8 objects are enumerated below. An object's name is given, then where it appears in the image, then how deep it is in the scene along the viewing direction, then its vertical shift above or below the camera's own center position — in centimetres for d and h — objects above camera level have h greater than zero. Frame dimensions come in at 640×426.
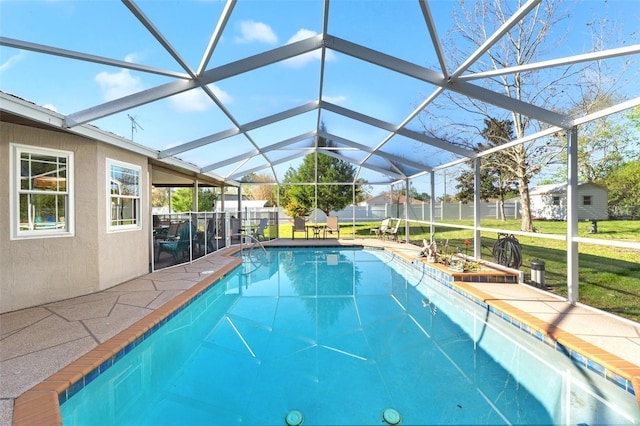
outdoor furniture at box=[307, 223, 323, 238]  1370 -59
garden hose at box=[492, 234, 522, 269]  638 -82
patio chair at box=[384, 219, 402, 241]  1236 -75
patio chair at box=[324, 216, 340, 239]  1401 -40
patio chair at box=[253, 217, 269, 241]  1217 -51
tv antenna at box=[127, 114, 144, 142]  553 +158
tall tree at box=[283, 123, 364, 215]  1845 +146
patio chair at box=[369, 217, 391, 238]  1314 -57
